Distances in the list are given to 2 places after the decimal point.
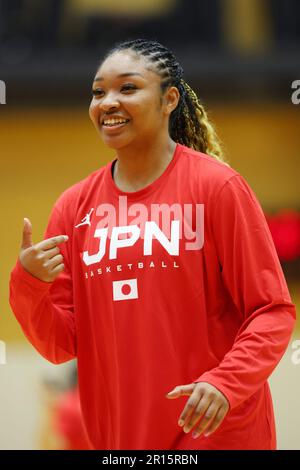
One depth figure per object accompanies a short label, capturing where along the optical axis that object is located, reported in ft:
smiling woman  16.93
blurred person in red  29.94
